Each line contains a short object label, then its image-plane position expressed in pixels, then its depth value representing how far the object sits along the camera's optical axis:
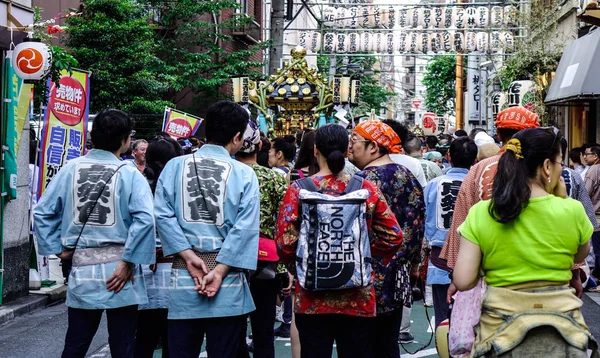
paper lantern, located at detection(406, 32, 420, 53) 33.47
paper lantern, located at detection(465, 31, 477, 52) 32.47
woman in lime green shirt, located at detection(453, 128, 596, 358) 4.00
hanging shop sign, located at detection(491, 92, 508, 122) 23.25
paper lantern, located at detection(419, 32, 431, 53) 33.66
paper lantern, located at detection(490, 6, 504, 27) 32.56
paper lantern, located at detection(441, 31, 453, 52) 33.00
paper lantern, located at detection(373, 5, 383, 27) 34.16
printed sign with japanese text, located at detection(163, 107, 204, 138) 16.38
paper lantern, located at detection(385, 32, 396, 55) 34.16
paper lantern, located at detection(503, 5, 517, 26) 23.80
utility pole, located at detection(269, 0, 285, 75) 22.66
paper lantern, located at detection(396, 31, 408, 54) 33.67
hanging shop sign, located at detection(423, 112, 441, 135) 49.97
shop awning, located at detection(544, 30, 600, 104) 16.58
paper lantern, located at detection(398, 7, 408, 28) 33.63
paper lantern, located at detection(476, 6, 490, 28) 32.59
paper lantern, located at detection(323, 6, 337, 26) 34.19
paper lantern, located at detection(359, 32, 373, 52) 33.97
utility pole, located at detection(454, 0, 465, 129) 53.49
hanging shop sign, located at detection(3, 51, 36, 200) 10.02
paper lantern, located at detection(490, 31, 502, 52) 31.77
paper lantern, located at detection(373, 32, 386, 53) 34.06
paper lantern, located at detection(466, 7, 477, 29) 32.72
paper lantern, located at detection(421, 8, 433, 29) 33.53
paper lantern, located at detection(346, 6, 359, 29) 34.22
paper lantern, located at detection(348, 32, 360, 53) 34.06
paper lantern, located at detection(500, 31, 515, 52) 27.53
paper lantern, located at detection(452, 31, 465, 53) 32.75
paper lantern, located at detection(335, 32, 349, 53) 34.06
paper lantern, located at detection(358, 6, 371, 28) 34.12
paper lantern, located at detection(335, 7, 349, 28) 33.93
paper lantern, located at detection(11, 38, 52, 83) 9.71
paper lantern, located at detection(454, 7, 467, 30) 32.88
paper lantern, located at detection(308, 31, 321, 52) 33.72
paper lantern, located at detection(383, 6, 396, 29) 34.09
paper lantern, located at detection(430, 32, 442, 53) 33.28
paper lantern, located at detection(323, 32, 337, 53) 33.91
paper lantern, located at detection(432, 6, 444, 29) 33.41
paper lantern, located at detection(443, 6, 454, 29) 33.16
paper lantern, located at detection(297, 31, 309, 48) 33.88
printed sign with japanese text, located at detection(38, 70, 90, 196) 11.48
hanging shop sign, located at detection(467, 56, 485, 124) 40.00
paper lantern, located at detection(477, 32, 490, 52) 32.21
